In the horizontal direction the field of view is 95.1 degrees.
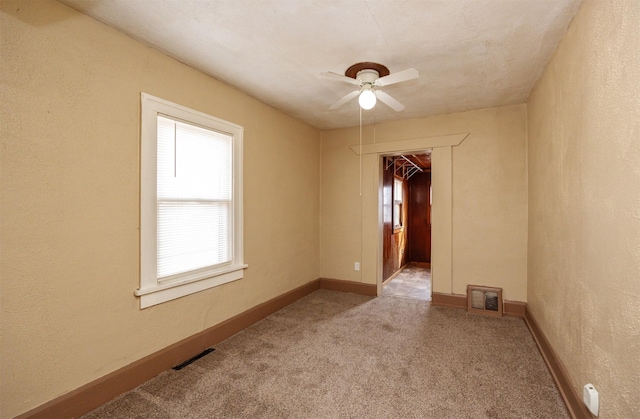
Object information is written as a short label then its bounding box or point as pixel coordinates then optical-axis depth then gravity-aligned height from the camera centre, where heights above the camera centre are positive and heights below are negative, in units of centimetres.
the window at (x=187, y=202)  222 +8
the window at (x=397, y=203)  549 +16
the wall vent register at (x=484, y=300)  349 -109
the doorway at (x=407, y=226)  484 -32
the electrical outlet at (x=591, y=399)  146 -96
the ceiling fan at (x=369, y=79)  236 +111
